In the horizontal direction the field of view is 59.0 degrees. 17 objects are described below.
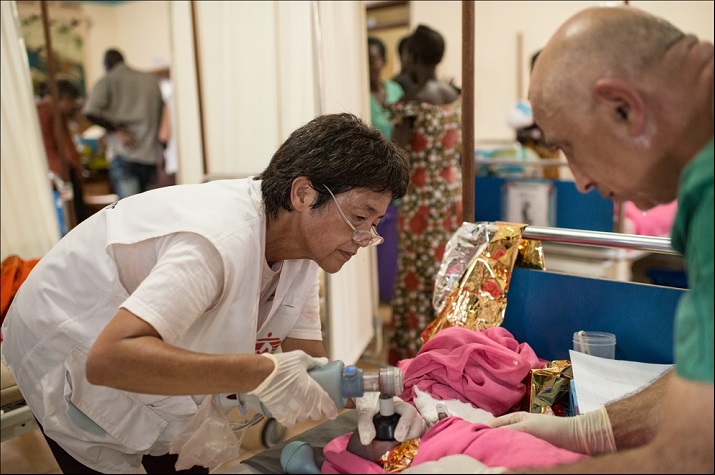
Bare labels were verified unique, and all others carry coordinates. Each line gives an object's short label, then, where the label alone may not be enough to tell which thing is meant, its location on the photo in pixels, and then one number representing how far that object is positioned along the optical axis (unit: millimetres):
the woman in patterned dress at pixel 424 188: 3275
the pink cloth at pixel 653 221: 3756
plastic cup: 1601
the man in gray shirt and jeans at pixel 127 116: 5039
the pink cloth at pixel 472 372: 1432
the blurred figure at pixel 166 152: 5199
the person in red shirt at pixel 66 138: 4680
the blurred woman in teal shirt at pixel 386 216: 4141
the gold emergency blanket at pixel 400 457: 1152
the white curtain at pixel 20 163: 3193
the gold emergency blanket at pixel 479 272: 1759
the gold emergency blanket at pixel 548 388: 1416
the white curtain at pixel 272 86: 3002
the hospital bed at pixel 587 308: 1564
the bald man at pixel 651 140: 773
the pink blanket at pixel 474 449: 1039
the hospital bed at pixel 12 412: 2171
